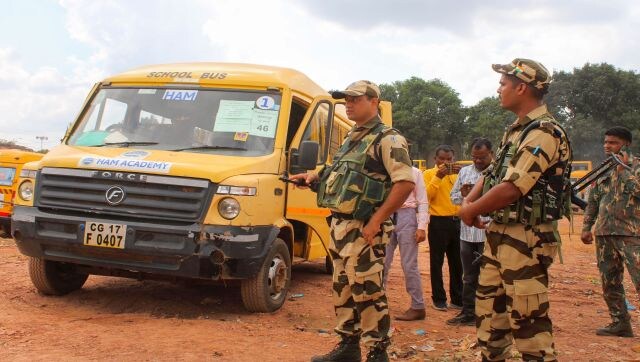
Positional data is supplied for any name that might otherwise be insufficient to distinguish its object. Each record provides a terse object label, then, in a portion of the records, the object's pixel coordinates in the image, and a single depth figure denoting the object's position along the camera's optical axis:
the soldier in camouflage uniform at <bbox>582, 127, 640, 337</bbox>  5.11
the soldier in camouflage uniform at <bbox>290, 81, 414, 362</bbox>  3.64
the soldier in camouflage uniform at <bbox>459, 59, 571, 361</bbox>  2.99
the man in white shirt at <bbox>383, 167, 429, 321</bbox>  5.57
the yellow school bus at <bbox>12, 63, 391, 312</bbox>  4.75
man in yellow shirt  6.00
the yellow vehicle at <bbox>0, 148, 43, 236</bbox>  9.92
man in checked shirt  5.39
